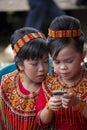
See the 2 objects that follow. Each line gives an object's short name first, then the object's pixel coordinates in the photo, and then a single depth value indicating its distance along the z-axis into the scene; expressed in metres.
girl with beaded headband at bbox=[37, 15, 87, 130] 2.93
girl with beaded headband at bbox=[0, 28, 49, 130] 3.13
